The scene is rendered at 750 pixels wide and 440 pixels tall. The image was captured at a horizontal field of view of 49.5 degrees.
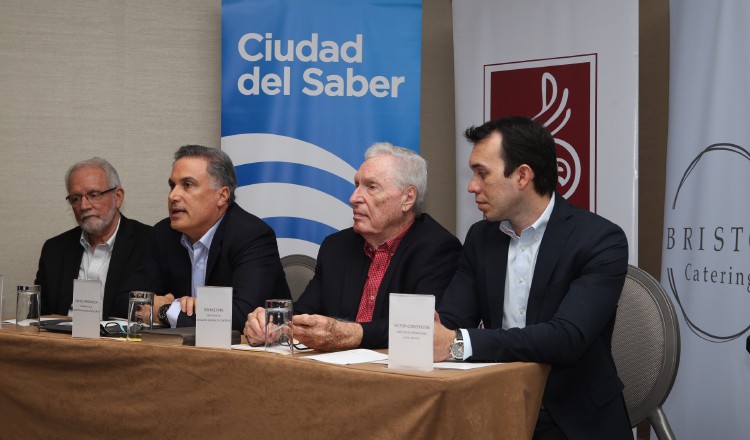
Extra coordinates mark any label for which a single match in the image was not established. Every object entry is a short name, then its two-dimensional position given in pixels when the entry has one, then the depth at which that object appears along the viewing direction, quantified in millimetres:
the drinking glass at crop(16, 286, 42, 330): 2762
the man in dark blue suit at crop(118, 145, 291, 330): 3027
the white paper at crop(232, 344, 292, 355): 2146
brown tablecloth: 1731
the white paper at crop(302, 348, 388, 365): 1953
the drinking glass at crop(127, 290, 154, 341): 2391
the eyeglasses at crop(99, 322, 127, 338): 2451
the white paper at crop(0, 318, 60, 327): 2850
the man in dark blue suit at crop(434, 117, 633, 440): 2059
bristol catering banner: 3338
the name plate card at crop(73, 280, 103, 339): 2395
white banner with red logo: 3801
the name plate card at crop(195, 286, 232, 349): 2209
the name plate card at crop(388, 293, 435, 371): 1823
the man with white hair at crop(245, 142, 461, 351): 2834
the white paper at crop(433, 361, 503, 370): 1879
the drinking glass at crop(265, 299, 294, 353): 2197
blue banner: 4340
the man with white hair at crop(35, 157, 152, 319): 3730
